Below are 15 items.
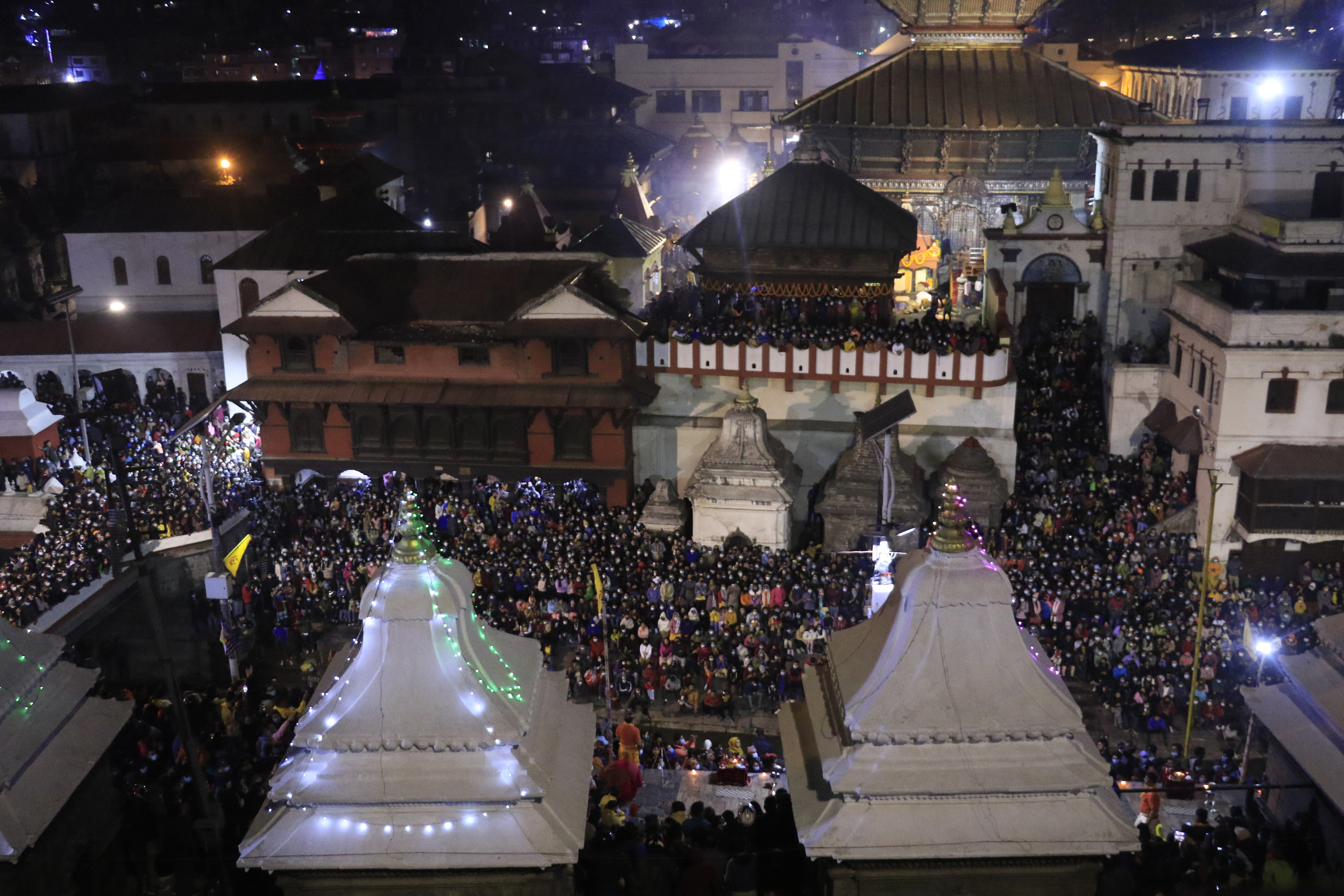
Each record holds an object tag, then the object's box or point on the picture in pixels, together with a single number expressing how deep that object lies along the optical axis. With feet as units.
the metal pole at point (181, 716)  47.60
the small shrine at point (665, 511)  101.30
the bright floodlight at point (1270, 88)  144.77
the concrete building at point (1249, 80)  142.82
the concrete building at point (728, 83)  228.63
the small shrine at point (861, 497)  96.22
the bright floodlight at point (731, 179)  202.80
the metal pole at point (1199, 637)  67.62
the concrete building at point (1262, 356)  92.68
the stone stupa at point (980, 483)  97.91
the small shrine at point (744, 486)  98.12
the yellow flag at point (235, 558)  92.68
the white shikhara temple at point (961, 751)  37.68
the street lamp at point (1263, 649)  72.49
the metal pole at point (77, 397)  112.68
